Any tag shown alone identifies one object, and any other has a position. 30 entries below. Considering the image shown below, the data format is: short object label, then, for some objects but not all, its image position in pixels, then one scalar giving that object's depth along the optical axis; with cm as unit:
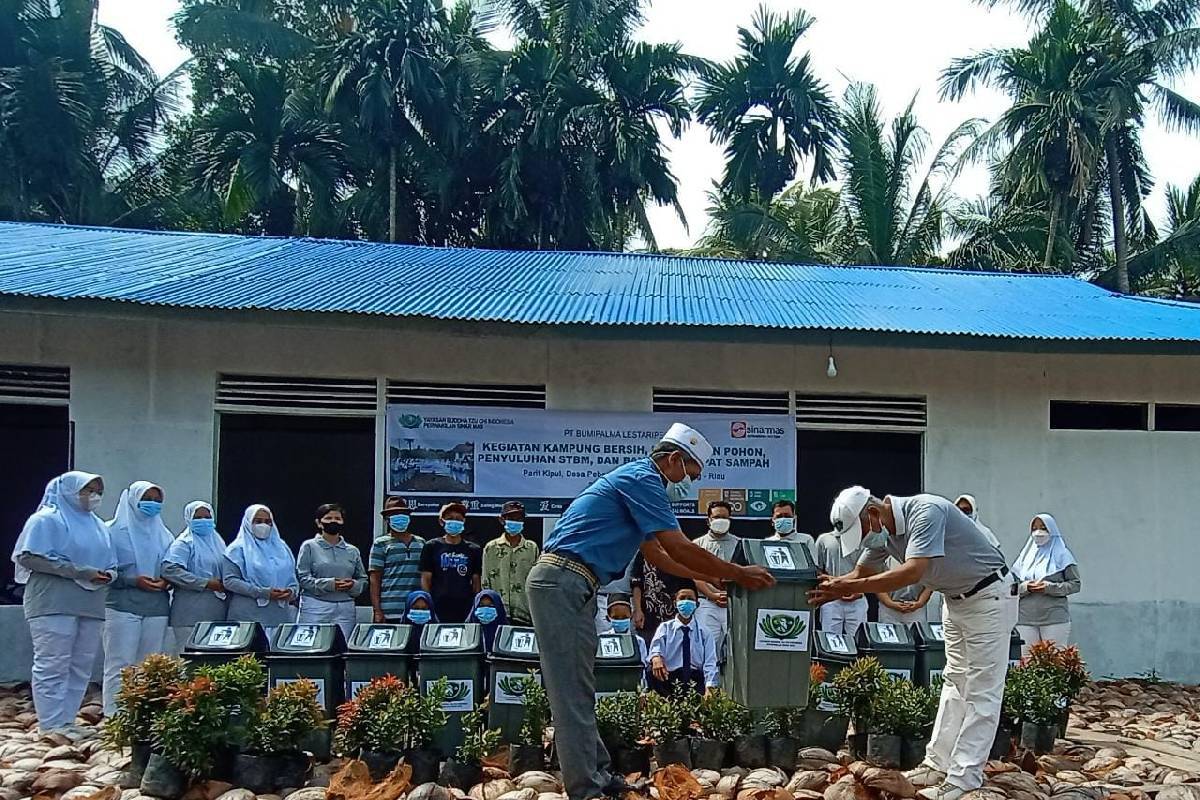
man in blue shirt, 459
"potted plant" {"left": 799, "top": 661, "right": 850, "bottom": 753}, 601
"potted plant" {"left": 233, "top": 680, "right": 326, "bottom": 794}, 530
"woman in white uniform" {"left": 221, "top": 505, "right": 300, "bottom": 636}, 751
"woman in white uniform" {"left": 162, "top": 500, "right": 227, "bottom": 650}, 726
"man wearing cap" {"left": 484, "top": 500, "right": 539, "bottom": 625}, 734
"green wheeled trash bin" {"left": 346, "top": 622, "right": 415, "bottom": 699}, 604
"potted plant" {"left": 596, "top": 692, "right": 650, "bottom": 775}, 557
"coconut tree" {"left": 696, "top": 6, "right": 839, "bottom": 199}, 2325
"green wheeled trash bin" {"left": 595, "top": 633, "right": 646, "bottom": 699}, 607
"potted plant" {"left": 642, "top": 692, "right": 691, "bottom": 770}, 563
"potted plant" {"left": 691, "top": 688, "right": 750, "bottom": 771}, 567
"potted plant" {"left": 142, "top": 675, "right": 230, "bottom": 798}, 517
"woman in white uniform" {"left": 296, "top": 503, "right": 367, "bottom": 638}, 774
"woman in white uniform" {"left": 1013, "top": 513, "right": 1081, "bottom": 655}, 820
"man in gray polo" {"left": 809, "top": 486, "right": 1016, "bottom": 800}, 516
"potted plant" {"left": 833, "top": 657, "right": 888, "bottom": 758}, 592
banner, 894
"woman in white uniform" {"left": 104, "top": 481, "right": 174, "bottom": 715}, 704
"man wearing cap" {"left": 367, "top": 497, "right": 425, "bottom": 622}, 770
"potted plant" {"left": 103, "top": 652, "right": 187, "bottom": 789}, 534
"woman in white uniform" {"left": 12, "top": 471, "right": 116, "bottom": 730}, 664
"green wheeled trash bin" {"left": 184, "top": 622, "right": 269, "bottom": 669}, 619
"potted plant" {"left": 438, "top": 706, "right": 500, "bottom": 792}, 543
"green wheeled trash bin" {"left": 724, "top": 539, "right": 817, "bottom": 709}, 500
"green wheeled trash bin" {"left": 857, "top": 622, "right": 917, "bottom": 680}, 669
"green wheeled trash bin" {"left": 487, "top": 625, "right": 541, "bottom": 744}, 578
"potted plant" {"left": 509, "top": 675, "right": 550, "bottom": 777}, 553
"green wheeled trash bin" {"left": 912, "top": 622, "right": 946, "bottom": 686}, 677
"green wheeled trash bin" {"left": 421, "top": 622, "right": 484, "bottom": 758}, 570
